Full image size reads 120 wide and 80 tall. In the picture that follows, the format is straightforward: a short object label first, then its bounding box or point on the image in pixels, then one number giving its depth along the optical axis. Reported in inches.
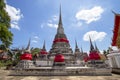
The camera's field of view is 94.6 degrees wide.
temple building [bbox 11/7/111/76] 265.5
